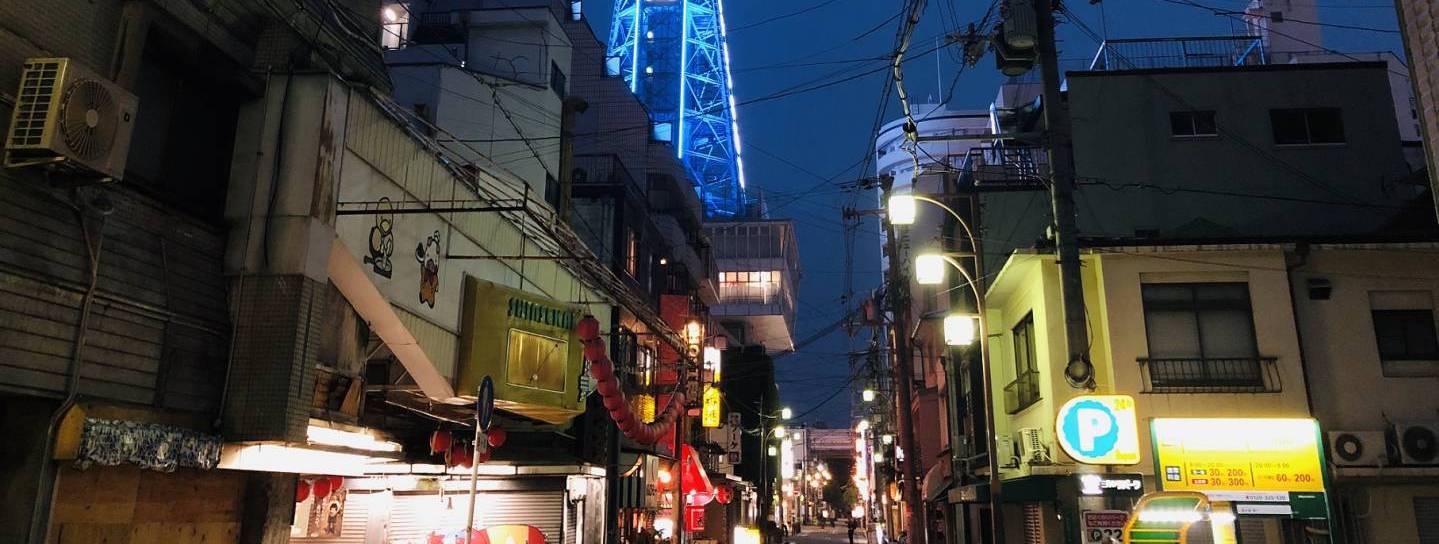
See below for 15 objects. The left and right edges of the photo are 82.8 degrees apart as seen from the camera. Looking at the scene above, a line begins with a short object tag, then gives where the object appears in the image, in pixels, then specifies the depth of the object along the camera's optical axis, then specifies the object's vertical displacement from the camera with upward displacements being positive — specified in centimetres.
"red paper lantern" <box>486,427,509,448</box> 1655 +85
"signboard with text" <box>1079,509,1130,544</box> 1408 -69
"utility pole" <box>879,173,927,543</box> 2923 +369
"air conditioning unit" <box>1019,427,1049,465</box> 1961 +90
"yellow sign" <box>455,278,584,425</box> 1491 +244
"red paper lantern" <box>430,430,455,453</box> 1552 +71
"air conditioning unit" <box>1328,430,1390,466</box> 1680 +77
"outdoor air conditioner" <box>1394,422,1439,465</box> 1675 +91
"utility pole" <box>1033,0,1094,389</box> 1465 +502
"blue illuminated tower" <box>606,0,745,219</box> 9288 +4542
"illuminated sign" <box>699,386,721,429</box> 3744 +324
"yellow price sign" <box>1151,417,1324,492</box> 1645 +63
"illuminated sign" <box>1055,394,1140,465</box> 1471 +97
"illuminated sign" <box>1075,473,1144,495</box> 1488 +2
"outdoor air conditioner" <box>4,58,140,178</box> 693 +303
